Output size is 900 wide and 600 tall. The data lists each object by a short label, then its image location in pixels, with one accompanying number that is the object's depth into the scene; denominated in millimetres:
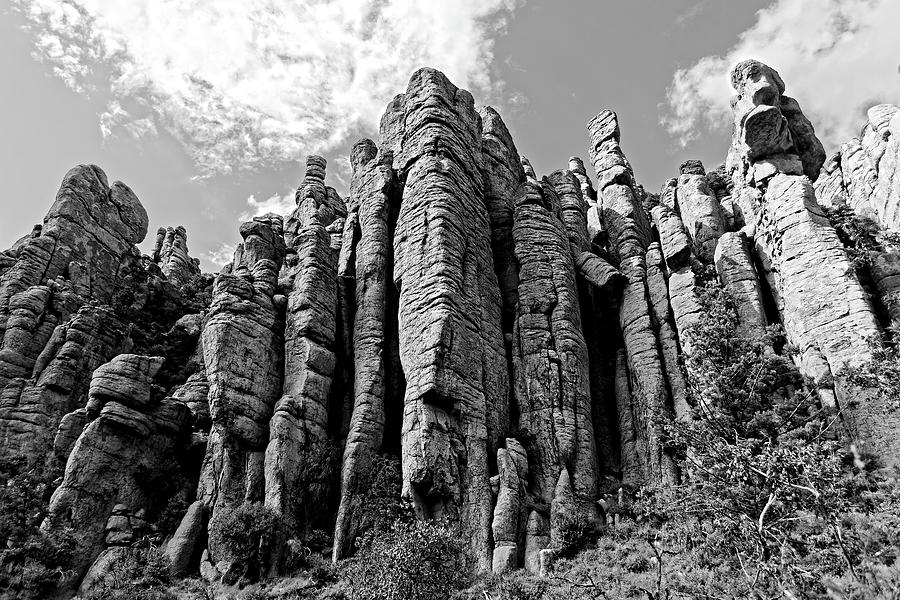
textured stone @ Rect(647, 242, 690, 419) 36000
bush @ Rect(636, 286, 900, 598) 16016
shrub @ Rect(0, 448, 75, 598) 28688
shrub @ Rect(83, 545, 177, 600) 27609
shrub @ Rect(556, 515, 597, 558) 28766
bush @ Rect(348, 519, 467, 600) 22938
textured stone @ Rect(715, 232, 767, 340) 36750
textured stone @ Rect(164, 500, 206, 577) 30266
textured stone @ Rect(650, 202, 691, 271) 40969
